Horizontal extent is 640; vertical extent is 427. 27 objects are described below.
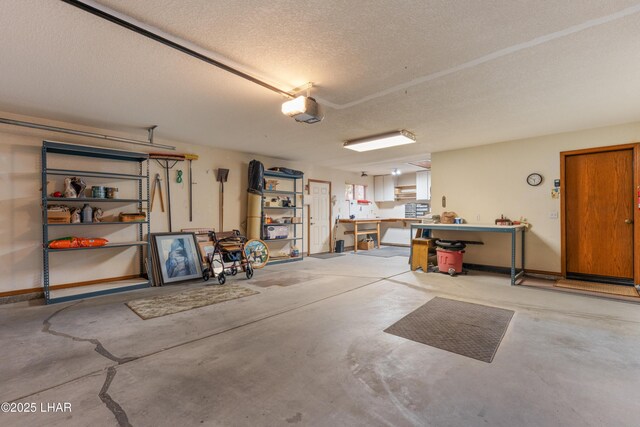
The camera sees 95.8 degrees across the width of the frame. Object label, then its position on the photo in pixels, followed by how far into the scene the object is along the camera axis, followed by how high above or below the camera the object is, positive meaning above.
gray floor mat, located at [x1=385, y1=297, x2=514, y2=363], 2.57 -1.18
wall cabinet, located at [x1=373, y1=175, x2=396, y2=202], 10.33 +0.94
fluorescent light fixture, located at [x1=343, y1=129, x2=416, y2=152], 4.79 +1.28
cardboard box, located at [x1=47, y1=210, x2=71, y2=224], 4.02 -0.05
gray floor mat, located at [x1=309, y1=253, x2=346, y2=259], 7.84 -1.18
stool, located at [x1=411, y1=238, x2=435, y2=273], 5.76 -0.79
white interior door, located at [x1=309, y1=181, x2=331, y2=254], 8.40 -0.13
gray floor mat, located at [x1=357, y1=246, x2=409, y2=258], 8.29 -1.16
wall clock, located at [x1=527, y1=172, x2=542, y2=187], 5.25 +0.63
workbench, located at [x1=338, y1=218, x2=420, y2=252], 9.13 -0.34
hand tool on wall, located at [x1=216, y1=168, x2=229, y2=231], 6.20 +0.71
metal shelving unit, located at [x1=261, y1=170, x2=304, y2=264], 6.88 +0.04
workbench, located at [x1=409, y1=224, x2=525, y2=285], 4.75 -0.27
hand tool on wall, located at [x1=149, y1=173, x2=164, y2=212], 5.31 +0.49
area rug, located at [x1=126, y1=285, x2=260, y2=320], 3.52 -1.19
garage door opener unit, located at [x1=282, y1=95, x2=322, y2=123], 3.11 +1.15
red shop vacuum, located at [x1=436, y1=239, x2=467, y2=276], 5.47 -0.83
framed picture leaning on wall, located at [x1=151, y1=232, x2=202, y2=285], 4.94 -0.77
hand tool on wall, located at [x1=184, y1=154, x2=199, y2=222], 5.75 +0.41
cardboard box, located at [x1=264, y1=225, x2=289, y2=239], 6.82 -0.44
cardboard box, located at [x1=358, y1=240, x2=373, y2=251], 9.44 -1.03
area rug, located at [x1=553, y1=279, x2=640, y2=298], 4.14 -1.13
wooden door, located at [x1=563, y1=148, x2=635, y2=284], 4.56 -0.01
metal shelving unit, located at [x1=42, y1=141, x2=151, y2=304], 3.96 +0.14
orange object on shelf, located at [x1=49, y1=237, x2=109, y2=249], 4.01 -0.42
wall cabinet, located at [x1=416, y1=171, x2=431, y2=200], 9.23 +0.93
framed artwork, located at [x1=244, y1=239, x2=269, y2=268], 6.09 -0.83
